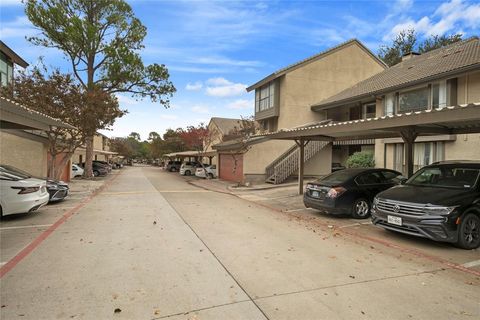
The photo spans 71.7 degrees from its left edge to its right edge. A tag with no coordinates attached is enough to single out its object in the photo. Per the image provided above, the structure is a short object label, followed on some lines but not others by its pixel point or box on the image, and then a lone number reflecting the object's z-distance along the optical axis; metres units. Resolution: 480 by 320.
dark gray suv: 6.31
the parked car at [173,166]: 51.56
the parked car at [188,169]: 38.59
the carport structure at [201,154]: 36.97
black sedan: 9.58
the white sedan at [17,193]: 8.61
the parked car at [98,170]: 34.06
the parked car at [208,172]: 31.69
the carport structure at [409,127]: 6.95
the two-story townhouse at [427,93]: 14.68
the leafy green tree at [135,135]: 153.04
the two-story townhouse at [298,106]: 23.05
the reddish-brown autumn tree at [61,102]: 17.70
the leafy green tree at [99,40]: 26.34
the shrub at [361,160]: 20.44
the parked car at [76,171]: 29.36
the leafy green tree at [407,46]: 37.06
